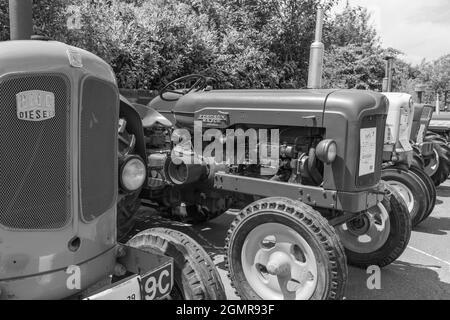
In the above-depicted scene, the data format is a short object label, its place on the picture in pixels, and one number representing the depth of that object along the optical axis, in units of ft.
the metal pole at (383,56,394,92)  30.89
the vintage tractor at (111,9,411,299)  9.50
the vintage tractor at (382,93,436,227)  16.35
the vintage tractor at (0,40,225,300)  5.36
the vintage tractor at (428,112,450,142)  31.30
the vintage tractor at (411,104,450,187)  21.40
